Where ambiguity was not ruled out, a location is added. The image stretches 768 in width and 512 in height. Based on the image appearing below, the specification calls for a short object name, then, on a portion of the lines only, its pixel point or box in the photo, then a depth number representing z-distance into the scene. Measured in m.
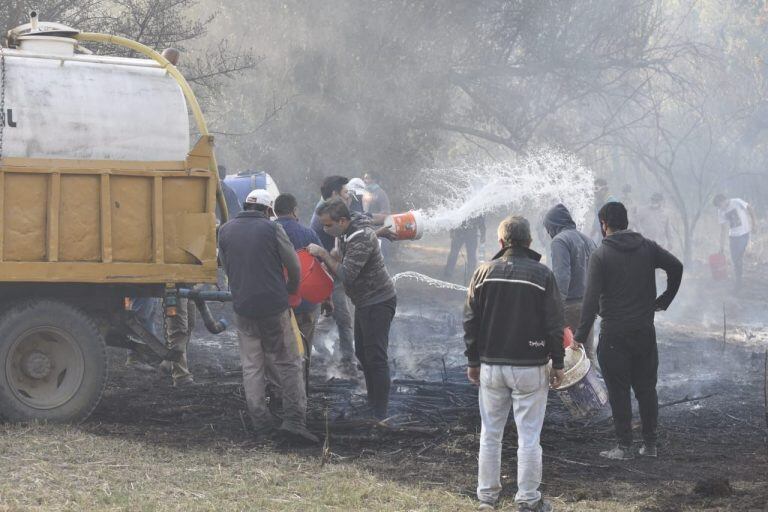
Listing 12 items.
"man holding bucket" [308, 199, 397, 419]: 16.67
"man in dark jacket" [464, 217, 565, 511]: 11.86
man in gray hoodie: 18.16
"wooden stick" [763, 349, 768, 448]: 14.69
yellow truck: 15.50
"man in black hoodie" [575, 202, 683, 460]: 14.83
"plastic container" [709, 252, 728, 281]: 42.94
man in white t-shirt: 40.59
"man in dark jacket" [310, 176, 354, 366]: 20.19
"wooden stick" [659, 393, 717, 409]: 18.09
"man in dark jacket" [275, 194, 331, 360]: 17.75
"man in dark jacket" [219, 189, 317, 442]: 15.66
